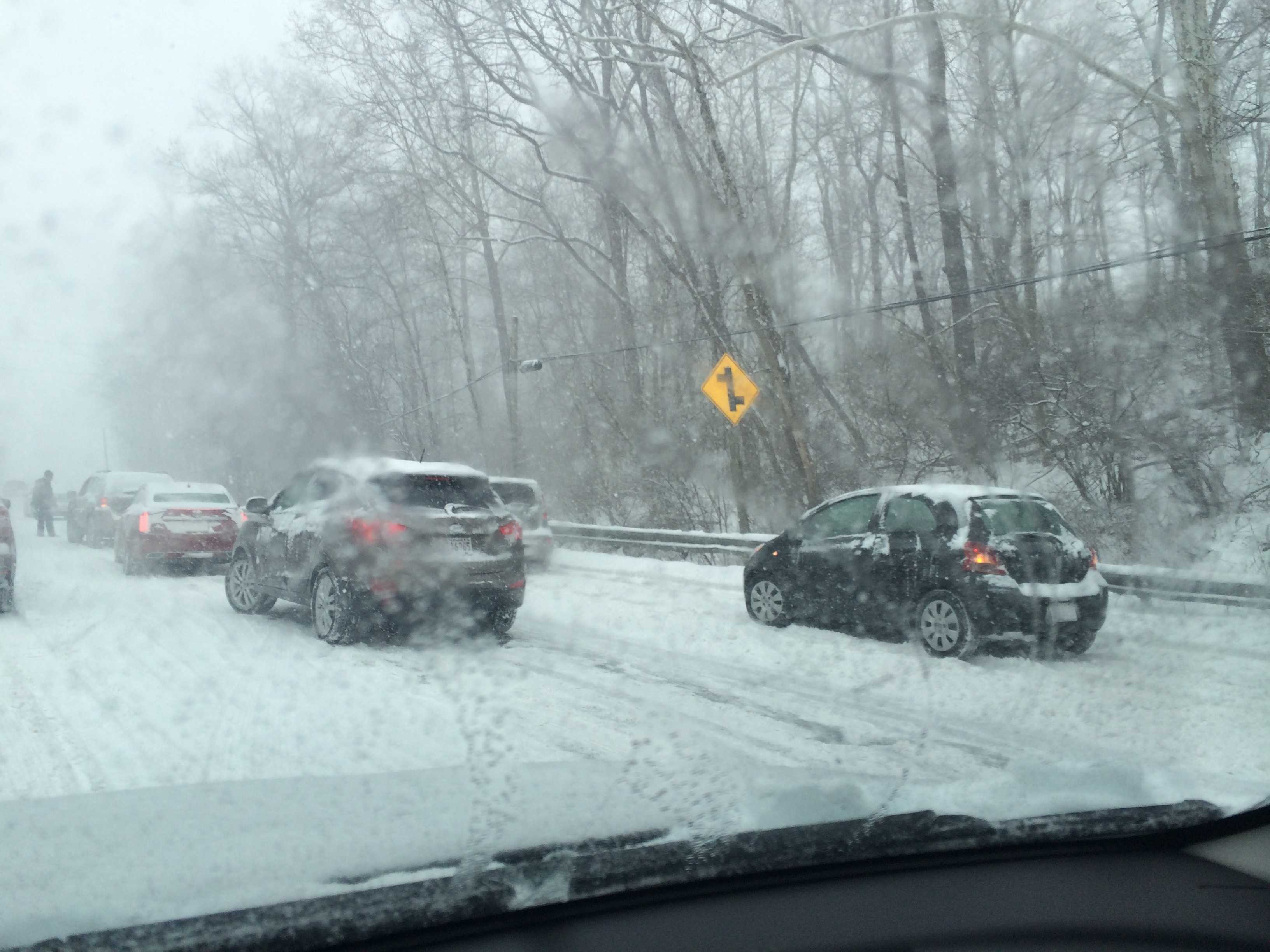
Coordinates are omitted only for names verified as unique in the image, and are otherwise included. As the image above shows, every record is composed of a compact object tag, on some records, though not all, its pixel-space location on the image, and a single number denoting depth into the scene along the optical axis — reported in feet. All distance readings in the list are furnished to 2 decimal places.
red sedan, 50.49
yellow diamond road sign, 50.65
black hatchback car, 28.50
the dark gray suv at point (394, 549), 28.40
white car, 54.95
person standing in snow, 84.53
